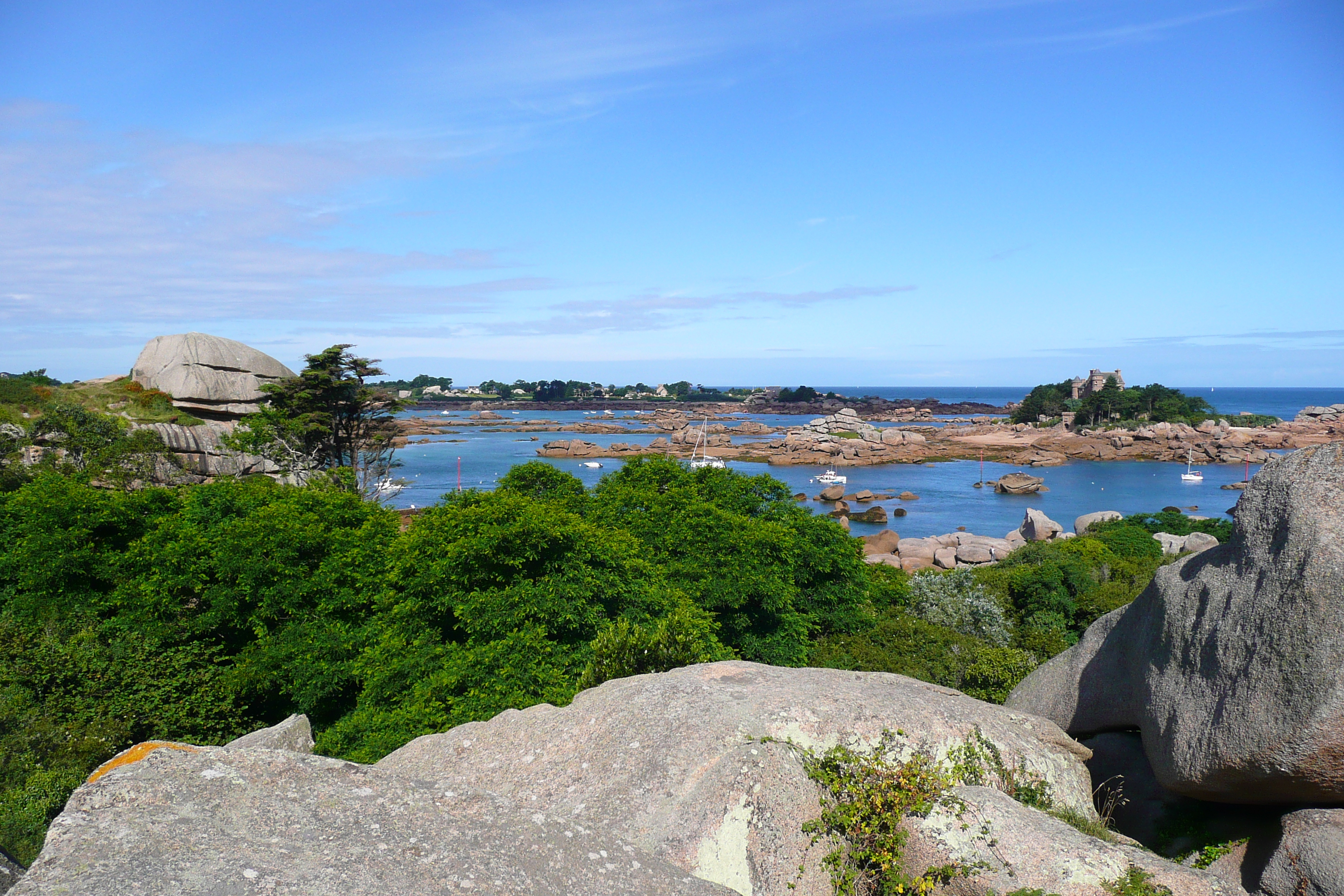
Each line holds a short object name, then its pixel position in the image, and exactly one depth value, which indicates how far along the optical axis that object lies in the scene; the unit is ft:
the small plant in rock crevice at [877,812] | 25.20
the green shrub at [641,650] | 47.73
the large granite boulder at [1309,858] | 24.27
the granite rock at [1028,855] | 23.97
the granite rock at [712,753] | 25.88
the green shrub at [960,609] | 87.92
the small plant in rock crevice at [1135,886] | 23.16
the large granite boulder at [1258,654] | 24.99
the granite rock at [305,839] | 15.81
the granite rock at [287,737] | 44.24
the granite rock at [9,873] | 20.26
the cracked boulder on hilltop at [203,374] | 154.81
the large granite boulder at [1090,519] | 197.88
